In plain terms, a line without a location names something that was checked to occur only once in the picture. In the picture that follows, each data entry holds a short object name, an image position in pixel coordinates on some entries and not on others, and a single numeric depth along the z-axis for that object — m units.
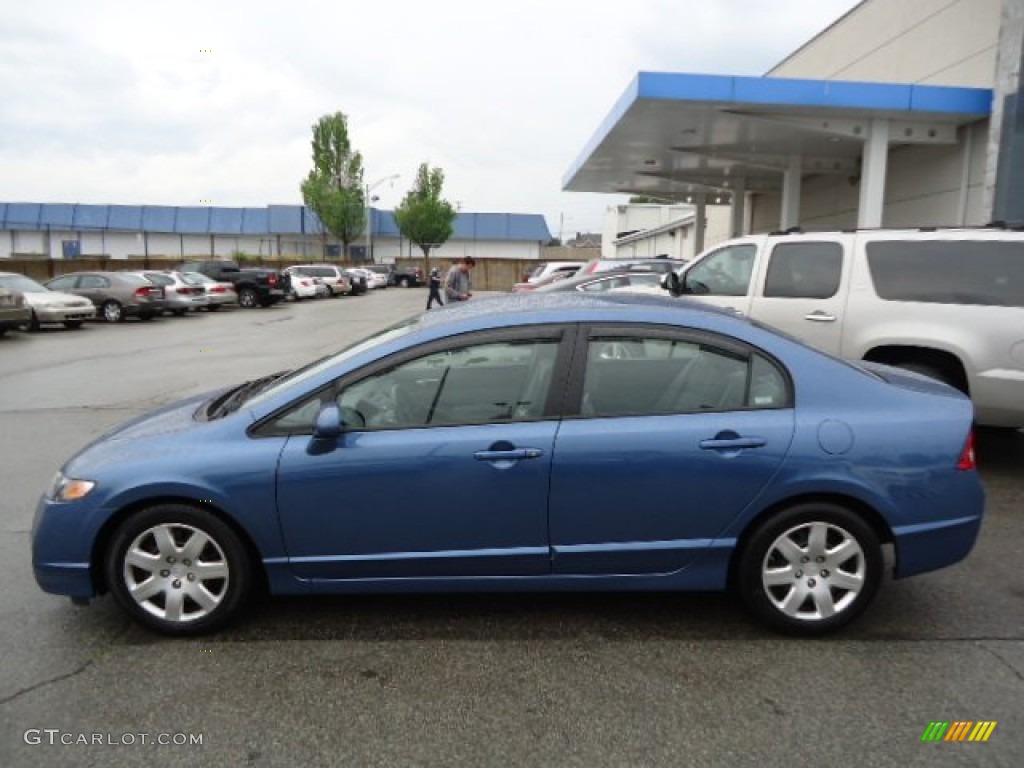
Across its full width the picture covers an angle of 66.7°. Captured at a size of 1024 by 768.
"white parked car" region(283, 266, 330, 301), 36.15
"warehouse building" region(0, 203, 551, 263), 65.94
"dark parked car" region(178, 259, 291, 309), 31.05
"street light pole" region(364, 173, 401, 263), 67.99
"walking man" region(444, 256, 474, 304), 15.91
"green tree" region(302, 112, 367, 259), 60.84
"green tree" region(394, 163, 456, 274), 64.44
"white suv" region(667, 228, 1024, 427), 5.79
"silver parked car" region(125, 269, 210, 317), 24.64
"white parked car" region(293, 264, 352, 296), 39.47
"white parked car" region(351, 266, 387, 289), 48.72
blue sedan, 3.39
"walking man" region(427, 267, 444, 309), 20.98
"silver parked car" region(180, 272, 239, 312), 27.42
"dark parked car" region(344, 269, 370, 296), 43.88
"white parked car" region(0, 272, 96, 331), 19.20
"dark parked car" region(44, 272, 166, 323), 22.50
